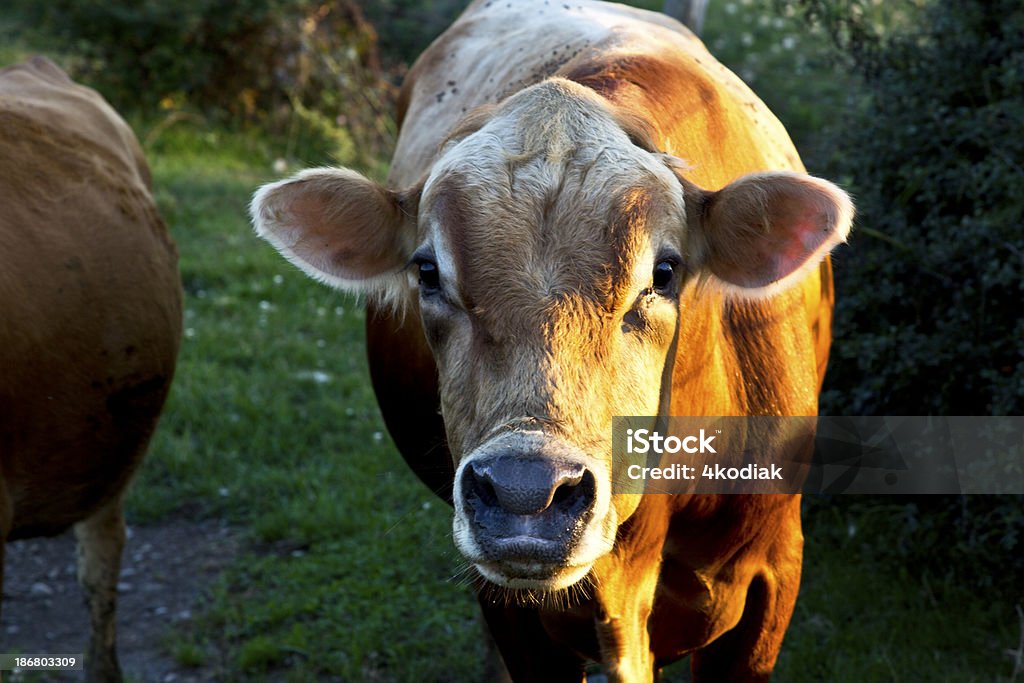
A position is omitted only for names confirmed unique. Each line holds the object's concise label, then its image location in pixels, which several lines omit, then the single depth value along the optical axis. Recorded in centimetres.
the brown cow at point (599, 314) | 237
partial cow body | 394
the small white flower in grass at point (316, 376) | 660
